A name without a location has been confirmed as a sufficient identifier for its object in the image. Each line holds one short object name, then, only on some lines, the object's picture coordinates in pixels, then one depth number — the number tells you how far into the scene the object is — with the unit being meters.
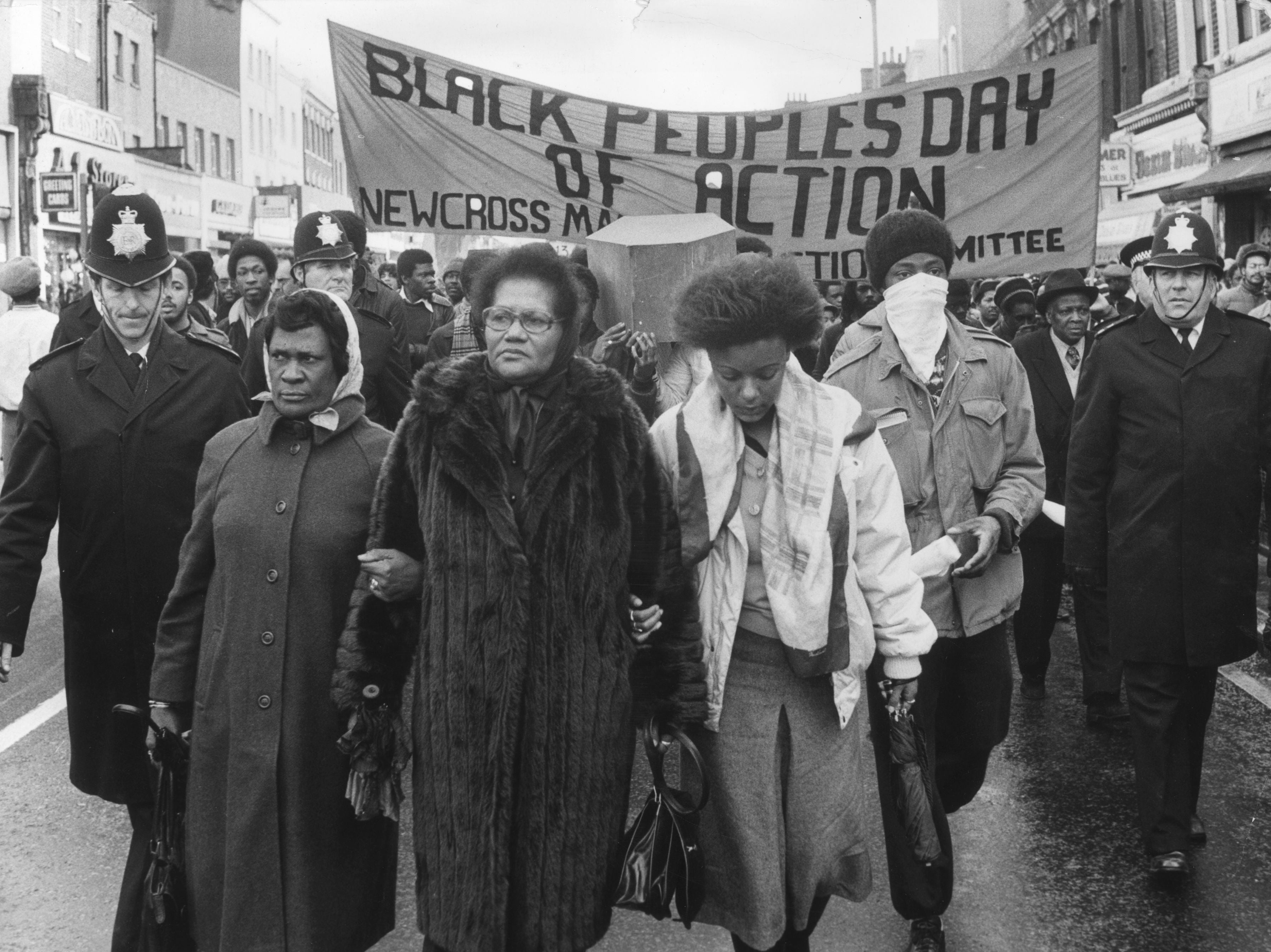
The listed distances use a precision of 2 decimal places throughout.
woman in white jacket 3.55
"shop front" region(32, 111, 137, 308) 31.72
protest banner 6.97
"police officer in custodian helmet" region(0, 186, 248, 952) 4.33
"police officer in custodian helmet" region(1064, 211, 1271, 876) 5.06
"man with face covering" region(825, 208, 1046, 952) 4.42
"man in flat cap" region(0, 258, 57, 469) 10.67
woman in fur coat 3.34
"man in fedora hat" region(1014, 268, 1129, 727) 6.91
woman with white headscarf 3.63
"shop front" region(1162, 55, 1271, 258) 22.28
